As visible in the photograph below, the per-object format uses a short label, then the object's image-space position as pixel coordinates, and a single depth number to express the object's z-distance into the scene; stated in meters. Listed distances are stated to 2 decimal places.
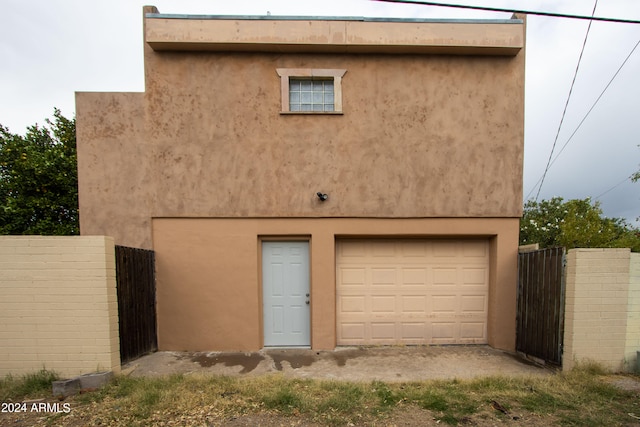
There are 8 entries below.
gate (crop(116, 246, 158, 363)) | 4.95
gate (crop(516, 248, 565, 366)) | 4.94
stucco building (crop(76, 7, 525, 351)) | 5.87
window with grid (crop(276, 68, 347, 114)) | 6.00
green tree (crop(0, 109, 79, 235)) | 9.04
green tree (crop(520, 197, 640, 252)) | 7.49
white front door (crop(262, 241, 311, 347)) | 6.12
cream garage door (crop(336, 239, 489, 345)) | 6.25
